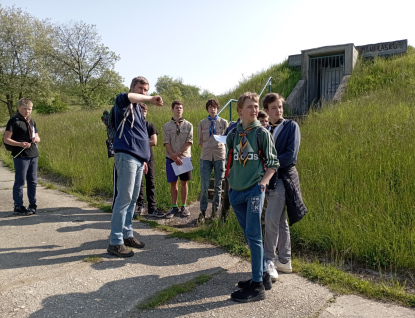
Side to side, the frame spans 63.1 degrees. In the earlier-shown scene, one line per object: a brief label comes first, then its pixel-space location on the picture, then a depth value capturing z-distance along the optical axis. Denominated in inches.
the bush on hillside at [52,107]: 1490.2
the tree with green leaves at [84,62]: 1664.6
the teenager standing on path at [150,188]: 242.2
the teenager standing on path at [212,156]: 220.4
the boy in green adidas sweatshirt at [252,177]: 124.0
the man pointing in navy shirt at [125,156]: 162.4
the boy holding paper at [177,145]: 232.5
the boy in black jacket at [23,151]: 230.8
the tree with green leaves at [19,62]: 1264.8
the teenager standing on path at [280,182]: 138.6
